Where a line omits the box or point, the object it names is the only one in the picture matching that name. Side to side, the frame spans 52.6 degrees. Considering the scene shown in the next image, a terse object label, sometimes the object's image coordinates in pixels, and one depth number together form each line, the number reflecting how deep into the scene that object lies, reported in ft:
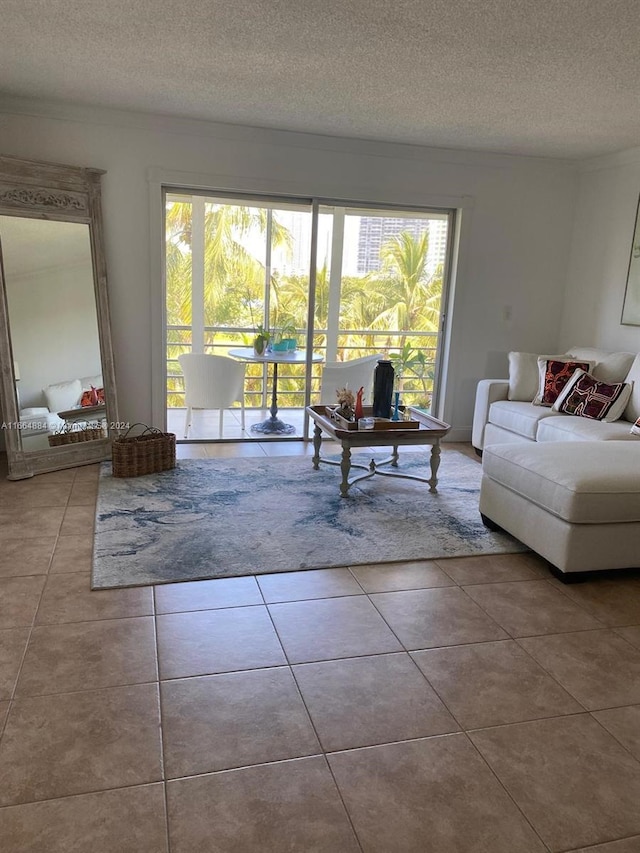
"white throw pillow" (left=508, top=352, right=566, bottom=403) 16.33
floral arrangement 13.55
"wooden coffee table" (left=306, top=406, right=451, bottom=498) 12.70
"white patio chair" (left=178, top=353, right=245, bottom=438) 17.01
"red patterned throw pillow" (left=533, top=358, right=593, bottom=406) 15.53
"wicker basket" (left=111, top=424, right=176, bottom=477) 13.89
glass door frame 16.17
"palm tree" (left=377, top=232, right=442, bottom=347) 17.84
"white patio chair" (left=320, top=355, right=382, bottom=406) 17.02
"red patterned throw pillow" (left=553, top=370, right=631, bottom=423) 14.40
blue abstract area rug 10.01
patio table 18.01
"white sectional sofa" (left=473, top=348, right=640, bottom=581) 9.40
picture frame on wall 16.20
